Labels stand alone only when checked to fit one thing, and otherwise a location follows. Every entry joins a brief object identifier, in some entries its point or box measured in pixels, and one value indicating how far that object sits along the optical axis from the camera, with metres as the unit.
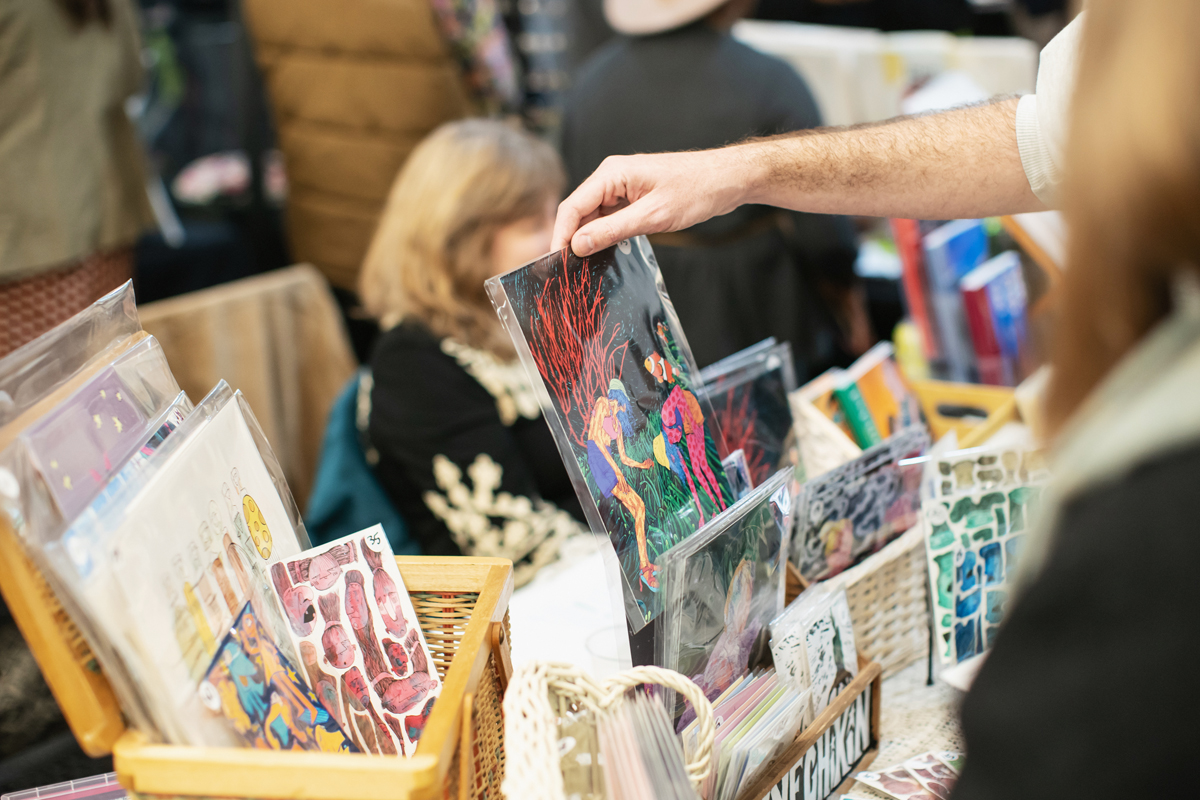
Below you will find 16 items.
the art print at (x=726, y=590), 0.67
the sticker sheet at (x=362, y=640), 0.67
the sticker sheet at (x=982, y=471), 0.85
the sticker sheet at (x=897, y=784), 0.72
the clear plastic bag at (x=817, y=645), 0.72
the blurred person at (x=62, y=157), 1.67
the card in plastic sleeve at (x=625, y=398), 0.67
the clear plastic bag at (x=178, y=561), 0.49
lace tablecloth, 0.81
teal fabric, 1.49
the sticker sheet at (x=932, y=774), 0.73
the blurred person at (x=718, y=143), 1.86
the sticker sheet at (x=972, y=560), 0.85
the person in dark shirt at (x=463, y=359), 1.45
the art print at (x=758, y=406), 0.97
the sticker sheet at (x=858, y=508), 0.87
